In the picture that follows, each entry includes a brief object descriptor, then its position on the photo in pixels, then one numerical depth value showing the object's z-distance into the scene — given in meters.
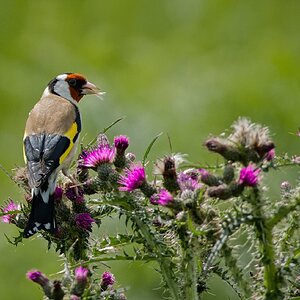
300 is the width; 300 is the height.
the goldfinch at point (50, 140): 5.80
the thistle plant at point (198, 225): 4.74
